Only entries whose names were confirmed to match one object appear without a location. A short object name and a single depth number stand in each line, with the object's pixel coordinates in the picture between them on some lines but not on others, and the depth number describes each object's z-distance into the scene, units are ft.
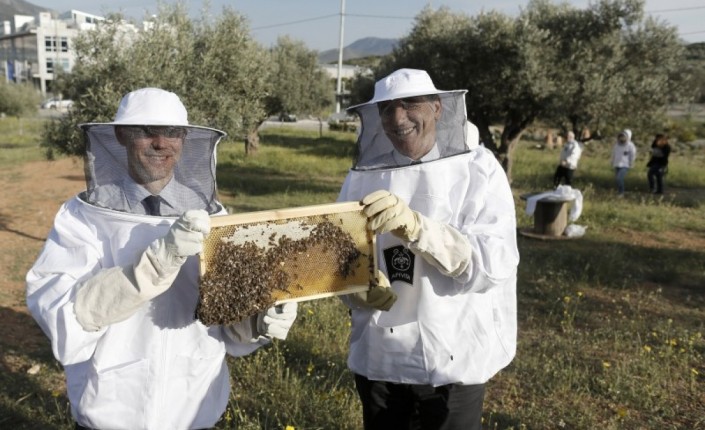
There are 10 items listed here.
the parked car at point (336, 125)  124.77
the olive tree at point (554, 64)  44.16
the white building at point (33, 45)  294.25
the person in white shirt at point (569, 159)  47.98
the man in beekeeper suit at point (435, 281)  8.25
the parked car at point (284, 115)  92.39
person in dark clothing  51.03
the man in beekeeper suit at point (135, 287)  6.67
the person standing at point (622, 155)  49.70
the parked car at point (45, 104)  188.03
